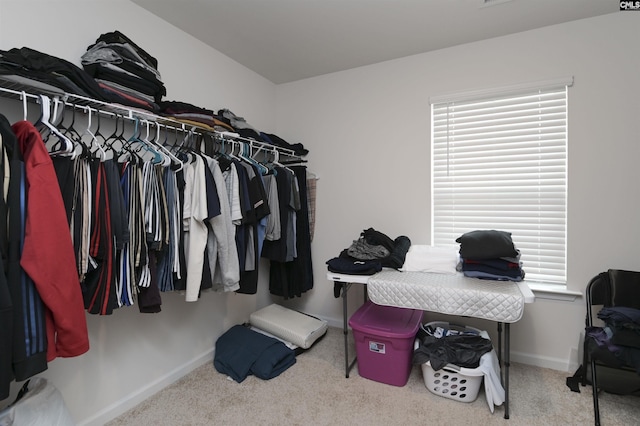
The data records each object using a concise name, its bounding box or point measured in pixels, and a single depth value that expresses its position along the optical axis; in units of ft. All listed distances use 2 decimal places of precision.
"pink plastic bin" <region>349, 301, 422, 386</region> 6.59
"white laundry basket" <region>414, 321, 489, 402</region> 5.97
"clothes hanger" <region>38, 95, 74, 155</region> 4.10
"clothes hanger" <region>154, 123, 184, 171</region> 5.68
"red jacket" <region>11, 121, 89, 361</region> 3.52
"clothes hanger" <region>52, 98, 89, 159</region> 4.28
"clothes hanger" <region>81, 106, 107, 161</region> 4.69
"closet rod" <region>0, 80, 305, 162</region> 4.04
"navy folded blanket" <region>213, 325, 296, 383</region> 7.06
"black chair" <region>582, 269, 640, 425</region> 5.30
